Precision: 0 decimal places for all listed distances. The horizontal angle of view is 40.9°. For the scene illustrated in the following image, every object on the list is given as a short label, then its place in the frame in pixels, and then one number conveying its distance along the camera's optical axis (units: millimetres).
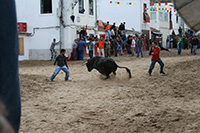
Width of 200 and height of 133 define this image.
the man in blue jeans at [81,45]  20062
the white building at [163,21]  41000
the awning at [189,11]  5609
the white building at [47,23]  21203
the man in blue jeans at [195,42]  20281
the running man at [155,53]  10626
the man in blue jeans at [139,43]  21391
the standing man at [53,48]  20422
